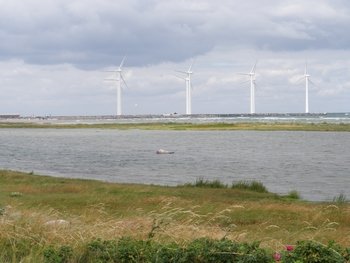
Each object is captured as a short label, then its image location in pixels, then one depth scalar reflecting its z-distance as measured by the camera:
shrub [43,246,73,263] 9.60
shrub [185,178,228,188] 34.59
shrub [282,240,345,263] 8.58
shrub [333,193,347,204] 28.74
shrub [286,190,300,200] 31.46
